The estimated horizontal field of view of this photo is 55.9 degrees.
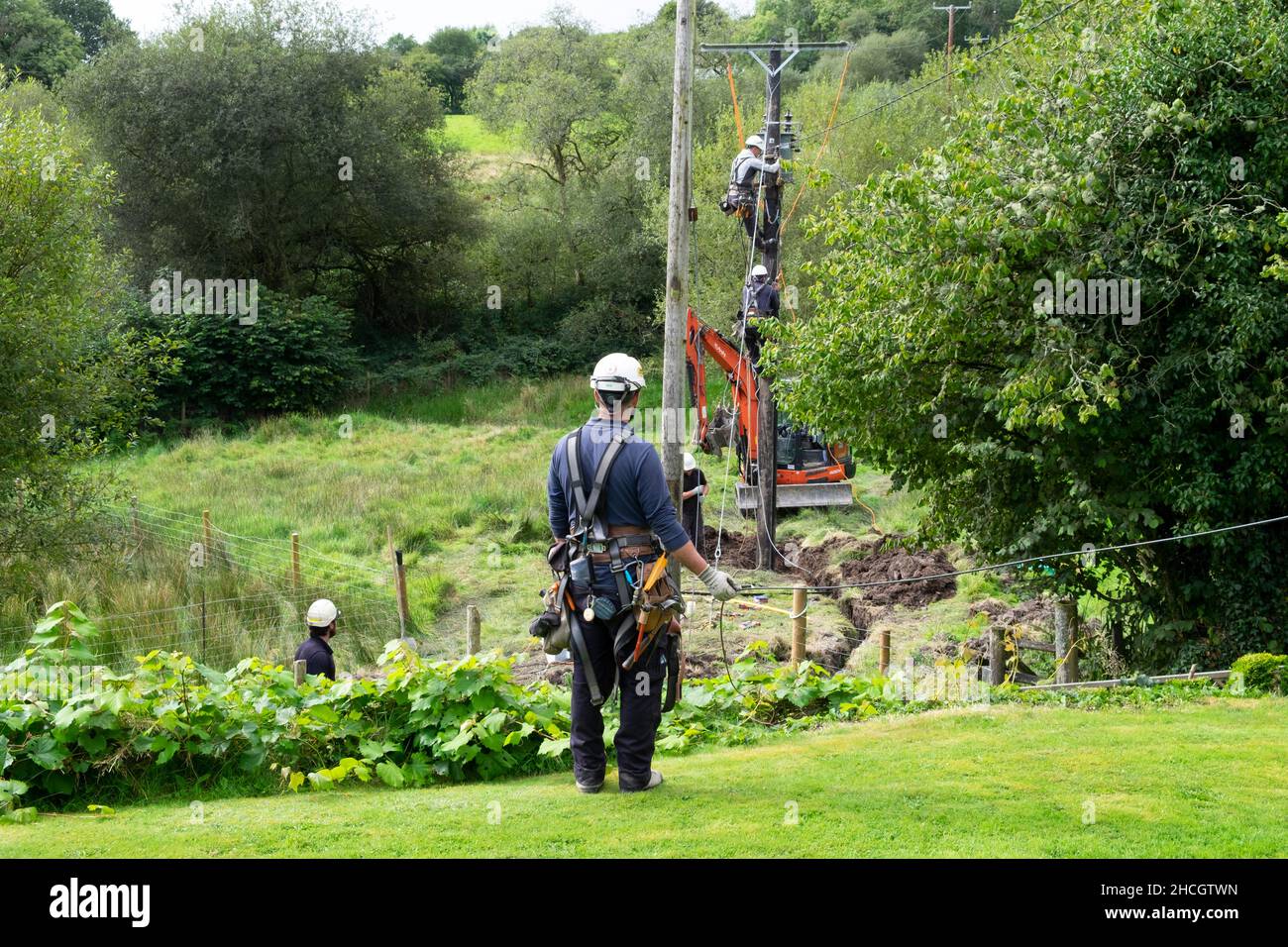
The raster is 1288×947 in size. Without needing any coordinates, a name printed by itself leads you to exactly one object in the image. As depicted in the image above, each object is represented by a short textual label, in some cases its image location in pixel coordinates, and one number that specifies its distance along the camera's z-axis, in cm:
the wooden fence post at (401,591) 1638
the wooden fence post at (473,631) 1142
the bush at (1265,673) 1029
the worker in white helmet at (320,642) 990
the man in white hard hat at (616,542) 644
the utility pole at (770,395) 1948
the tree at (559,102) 5306
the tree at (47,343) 1683
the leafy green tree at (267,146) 4306
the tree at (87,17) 7138
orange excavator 2428
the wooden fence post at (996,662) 1172
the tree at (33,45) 6081
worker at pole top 1959
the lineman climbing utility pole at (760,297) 1970
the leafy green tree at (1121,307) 1203
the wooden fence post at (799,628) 1213
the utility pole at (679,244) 1060
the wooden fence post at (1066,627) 1371
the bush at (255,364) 4178
